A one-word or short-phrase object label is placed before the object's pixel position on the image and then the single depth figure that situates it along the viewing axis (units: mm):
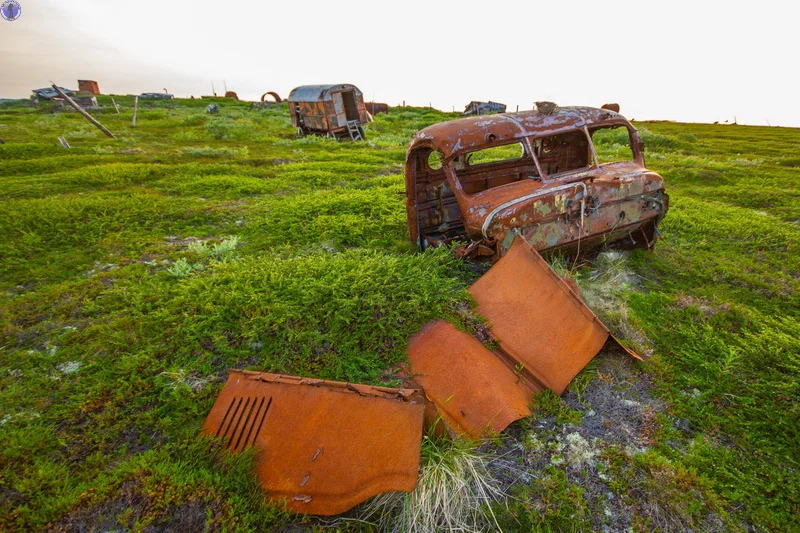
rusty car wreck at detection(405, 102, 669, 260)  4316
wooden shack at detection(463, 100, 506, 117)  29453
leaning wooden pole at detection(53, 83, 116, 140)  14438
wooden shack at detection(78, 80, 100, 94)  42781
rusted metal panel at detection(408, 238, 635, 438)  3111
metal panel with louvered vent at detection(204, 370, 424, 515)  2371
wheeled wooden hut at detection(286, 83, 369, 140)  20062
